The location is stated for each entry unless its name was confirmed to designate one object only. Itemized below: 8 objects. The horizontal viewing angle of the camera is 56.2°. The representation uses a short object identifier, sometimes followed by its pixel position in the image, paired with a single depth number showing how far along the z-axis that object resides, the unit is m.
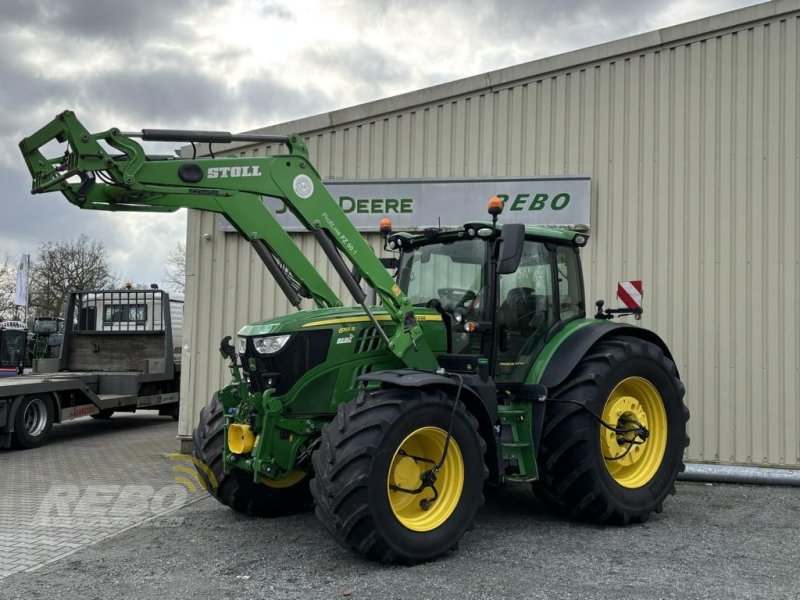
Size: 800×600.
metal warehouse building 8.06
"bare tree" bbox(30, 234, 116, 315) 35.53
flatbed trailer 12.11
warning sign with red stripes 8.38
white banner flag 27.28
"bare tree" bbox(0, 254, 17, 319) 38.88
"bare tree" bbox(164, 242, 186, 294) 39.31
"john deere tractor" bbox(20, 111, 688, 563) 4.81
